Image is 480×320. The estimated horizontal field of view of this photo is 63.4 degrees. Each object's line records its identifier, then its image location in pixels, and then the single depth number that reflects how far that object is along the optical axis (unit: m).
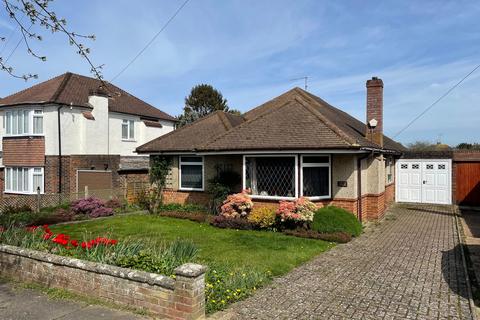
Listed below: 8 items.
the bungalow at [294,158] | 12.92
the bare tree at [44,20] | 4.79
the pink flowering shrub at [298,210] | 11.76
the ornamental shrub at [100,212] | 15.87
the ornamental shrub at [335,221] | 11.52
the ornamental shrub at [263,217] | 12.40
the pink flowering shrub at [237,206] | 13.20
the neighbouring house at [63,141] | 20.83
